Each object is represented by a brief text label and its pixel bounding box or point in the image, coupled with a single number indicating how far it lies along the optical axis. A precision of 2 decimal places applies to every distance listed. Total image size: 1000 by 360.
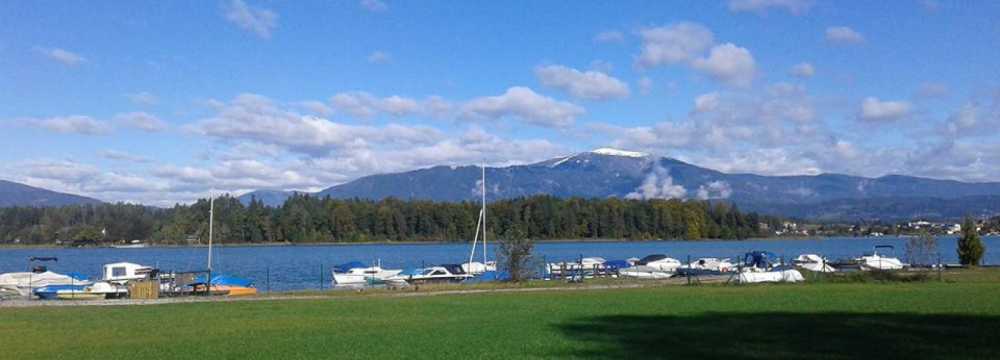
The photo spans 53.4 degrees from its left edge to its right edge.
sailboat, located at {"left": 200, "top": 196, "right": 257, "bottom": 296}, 51.44
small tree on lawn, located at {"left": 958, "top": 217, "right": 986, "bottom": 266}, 63.91
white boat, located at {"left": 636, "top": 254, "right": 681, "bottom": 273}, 77.13
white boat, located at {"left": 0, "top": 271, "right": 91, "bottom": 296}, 57.74
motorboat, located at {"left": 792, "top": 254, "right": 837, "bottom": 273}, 69.54
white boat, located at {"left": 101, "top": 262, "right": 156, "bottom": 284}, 64.81
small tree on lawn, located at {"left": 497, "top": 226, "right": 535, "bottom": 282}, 53.31
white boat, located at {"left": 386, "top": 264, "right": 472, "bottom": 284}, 62.66
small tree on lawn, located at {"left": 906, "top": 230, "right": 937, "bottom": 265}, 75.75
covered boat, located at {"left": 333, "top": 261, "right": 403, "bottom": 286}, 68.69
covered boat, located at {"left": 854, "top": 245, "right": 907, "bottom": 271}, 70.94
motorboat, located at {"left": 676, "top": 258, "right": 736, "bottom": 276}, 64.99
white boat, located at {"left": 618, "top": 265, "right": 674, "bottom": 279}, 64.84
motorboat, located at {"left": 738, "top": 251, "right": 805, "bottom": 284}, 51.31
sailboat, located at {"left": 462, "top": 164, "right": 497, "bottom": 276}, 68.81
